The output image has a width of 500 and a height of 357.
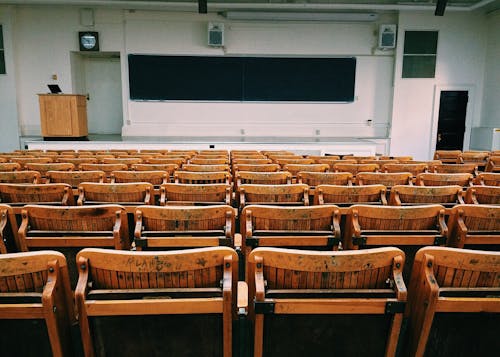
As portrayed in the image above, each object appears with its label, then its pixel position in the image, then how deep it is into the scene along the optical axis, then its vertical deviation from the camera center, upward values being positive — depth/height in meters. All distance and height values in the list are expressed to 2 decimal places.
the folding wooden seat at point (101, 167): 4.10 -0.54
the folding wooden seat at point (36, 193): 2.81 -0.56
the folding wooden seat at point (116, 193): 2.83 -0.56
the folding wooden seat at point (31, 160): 4.78 -0.57
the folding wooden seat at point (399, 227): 2.15 -0.60
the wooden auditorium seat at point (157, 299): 1.31 -0.61
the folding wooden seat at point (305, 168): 4.06 -0.51
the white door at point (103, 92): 11.12 +0.59
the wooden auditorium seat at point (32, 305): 1.29 -0.62
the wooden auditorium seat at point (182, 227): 2.06 -0.59
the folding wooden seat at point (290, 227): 2.12 -0.59
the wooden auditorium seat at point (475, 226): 2.23 -0.60
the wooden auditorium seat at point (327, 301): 1.35 -0.61
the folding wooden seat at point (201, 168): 4.01 -0.52
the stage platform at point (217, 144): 8.83 -0.66
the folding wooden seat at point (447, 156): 6.66 -0.61
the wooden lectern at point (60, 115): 8.91 -0.05
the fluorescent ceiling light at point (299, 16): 10.17 +2.54
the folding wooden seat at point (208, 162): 4.85 -0.55
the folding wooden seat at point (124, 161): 4.73 -0.55
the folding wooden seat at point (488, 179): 3.55 -0.52
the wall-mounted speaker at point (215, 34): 10.22 +2.06
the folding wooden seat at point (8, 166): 4.11 -0.55
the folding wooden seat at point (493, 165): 5.10 -0.57
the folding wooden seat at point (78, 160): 4.80 -0.56
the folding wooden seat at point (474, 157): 6.07 -0.56
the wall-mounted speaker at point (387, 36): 10.37 +2.10
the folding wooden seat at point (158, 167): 3.97 -0.53
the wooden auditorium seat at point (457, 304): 1.34 -0.61
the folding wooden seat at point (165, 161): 4.71 -0.55
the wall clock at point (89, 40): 10.23 +1.85
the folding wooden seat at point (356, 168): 4.23 -0.52
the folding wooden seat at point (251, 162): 4.82 -0.55
